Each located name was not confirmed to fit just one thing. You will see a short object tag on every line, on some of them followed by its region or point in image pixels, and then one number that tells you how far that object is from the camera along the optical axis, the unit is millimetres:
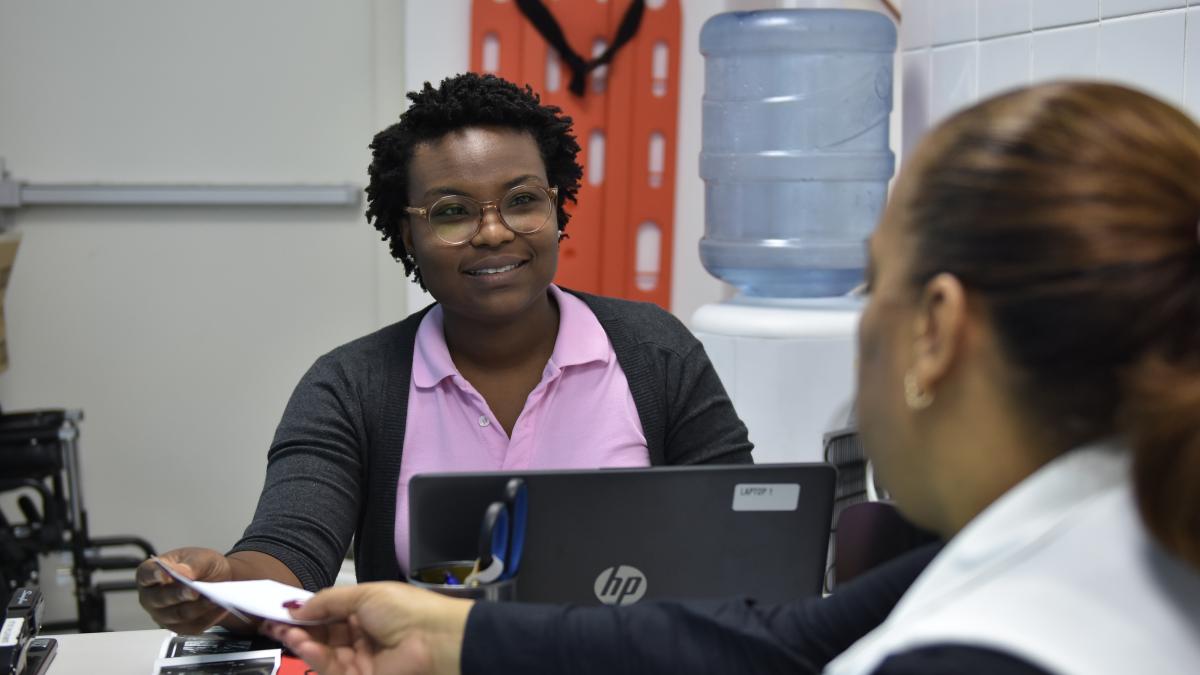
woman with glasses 1672
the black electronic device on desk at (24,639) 1319
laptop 1148
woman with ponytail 653
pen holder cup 1144
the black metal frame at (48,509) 2963
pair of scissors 1118
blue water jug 2949
